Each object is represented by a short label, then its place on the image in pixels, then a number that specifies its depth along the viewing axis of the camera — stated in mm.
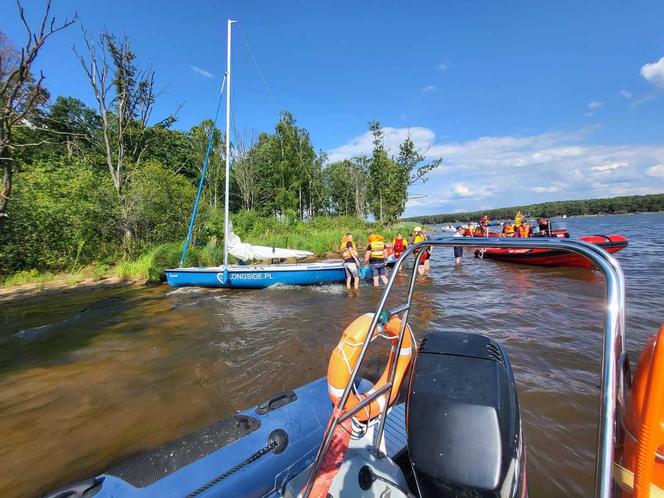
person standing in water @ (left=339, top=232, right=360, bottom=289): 9469
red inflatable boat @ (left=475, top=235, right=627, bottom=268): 11094
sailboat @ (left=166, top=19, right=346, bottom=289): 9547
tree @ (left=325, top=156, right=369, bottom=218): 45156
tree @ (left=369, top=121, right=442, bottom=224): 31875
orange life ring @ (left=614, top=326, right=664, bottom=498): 966
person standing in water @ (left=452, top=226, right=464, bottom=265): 13802
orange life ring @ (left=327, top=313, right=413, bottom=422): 2002
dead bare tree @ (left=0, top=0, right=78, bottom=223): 8242
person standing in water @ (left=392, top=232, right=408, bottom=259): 10891
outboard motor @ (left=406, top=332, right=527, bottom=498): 1293
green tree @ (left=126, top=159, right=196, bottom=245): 13359
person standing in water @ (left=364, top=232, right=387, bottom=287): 9984
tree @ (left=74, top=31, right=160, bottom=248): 13766
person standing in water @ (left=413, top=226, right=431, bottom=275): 11391
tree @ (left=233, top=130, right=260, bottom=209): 29562
